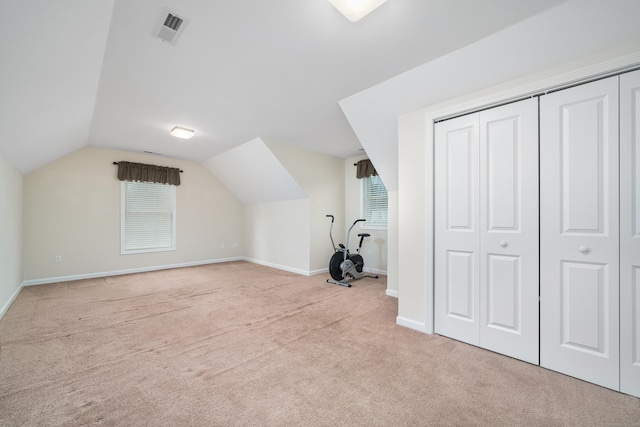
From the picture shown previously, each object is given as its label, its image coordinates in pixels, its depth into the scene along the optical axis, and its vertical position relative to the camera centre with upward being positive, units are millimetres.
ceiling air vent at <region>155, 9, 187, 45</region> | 1773 +1367
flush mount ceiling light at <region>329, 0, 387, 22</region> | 1586 +1301
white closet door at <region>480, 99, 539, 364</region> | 2068 -137
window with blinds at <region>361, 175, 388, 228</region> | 5246 +237
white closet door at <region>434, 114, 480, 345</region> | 2369 -153
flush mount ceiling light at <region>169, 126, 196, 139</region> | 3922 +1280
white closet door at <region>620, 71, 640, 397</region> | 1674 -128
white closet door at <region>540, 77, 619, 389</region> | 1758 -135
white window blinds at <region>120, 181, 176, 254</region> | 5336 -62
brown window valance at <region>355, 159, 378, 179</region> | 5141 +916
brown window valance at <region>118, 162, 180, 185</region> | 5184 +875
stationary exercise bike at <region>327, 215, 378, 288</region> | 4574 -963
